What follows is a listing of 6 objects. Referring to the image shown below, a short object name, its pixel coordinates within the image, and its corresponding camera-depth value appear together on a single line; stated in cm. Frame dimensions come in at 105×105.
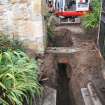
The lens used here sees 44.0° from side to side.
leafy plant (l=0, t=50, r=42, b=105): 186
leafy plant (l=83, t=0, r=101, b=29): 497
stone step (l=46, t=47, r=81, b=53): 382
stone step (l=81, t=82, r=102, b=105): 237
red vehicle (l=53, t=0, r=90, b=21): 644
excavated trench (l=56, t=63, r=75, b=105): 305
